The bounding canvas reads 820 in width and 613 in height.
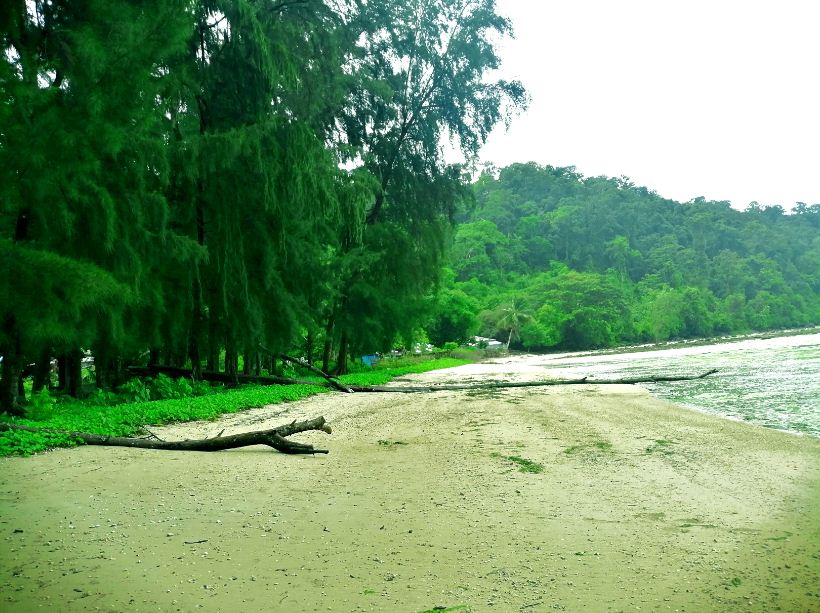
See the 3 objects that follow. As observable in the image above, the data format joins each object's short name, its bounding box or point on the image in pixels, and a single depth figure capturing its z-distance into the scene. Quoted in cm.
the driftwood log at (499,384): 1799
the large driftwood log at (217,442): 709
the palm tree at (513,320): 6812
